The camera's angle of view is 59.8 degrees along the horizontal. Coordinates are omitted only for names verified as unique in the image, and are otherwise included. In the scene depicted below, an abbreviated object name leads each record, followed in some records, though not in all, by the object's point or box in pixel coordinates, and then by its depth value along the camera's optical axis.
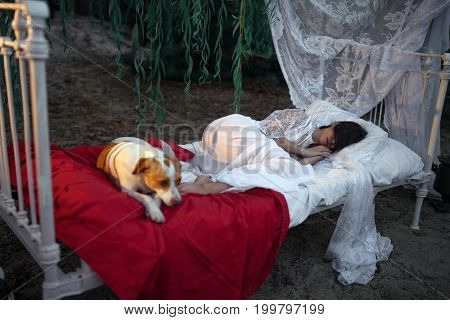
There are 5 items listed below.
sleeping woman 2.32
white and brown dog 1.79
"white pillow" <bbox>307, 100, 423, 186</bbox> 2.65
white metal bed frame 1.31
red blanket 1.63
